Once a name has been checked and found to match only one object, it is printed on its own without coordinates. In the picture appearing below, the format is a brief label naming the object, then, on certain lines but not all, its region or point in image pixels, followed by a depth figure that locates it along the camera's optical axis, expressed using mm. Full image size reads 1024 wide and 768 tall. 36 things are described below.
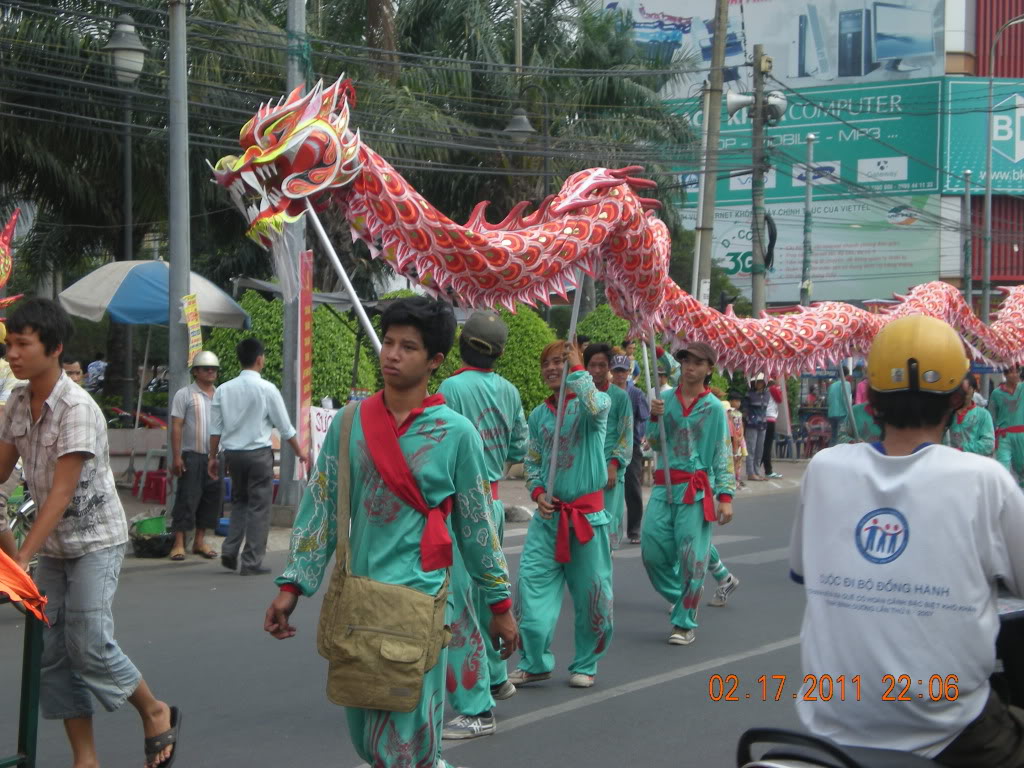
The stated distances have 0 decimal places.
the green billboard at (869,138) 45969
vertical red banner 8312
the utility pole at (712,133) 18375
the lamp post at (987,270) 32875
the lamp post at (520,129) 17891
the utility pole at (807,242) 23922
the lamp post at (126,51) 11609
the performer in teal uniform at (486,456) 5305
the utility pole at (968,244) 35000
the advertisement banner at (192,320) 11156
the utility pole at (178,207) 11234
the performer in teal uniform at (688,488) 7641
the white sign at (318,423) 11766
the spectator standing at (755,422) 19891
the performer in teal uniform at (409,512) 3719
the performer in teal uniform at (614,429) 7637
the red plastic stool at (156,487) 14102
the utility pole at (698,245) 17766
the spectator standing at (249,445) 9930
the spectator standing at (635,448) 11453
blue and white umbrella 14453
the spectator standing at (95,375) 24297
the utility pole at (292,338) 12078
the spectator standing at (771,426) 20328
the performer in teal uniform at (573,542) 6480
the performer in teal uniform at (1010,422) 12305
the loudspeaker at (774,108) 19719
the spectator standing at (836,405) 20141
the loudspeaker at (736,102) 19622
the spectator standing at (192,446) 10617
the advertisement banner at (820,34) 48344
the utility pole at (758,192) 19531
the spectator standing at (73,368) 11586
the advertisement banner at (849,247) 47812
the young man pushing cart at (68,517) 4629
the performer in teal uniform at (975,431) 10820
